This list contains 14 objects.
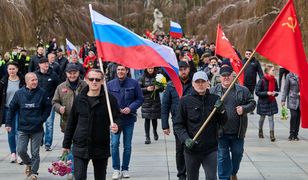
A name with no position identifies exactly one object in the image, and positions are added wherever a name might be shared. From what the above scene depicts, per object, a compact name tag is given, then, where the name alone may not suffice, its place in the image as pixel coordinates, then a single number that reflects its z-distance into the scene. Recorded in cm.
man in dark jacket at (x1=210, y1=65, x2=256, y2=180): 921
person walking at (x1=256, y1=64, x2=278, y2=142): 1422
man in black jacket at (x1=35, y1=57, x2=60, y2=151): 1180
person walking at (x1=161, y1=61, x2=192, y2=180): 949
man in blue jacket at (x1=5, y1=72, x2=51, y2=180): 1000
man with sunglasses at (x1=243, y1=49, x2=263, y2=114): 1802
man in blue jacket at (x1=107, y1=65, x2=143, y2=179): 1018
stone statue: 6456
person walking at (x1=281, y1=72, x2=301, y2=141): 1420
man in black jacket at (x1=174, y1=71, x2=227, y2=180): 770
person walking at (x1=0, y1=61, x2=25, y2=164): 1158
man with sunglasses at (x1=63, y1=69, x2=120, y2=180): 756
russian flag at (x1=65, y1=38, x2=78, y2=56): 1981
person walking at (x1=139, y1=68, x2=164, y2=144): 1376
